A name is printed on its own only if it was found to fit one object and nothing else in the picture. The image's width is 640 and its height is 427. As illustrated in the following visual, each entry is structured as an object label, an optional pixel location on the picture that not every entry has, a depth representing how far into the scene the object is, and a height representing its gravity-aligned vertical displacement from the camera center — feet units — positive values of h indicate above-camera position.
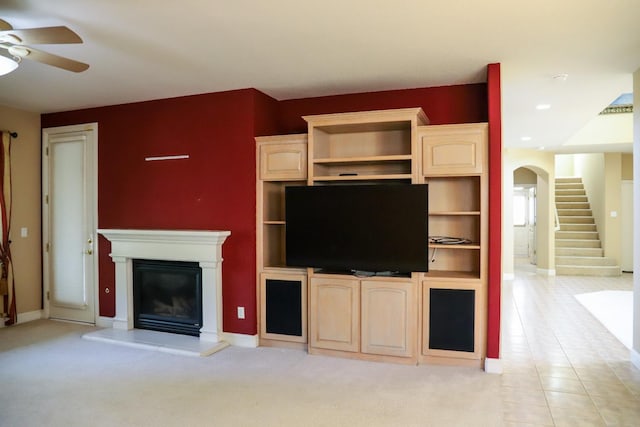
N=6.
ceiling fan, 7.81 +3.12
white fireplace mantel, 14.73 -1.60
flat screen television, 12.64 -0.59
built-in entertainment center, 12.68 -1.02
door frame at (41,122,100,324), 17.46 +0.33
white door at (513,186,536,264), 40.38 -1.29
